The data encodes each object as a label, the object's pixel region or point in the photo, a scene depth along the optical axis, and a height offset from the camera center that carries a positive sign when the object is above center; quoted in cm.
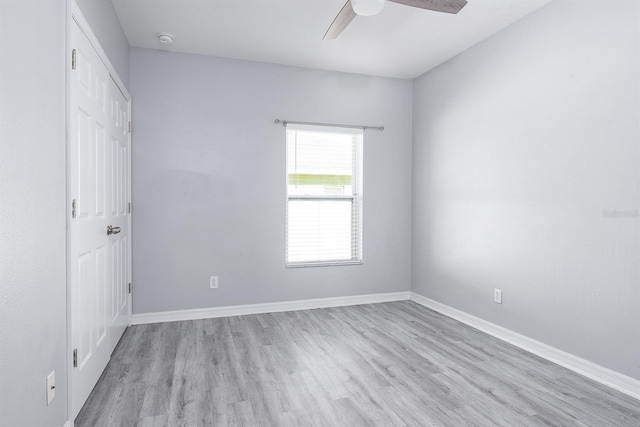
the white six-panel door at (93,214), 183 -6
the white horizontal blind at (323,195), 397 +12
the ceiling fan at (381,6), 210 +118
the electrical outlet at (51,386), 151 -76
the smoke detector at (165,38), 318 +147
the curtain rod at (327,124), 384 +89
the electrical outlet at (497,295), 312 -76
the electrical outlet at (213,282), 367 -77
